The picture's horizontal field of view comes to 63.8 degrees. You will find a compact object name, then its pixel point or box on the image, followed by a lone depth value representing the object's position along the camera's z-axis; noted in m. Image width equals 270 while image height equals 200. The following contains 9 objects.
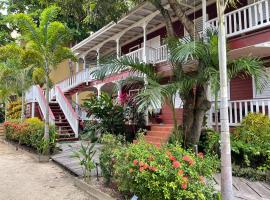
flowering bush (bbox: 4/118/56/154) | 9.04
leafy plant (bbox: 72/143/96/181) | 5.60
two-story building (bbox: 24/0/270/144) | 7.17
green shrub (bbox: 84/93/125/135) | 10.05
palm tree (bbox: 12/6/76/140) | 8.76
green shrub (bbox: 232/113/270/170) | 5.92
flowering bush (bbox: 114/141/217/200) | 3.62
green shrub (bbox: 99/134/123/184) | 5.19
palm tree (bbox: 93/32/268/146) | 5.35
